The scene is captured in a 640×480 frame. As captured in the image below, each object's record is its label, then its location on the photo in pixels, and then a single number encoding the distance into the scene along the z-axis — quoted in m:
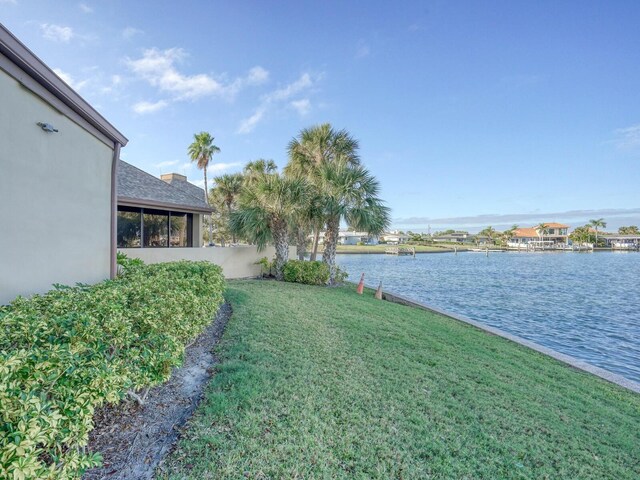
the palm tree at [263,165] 25.20
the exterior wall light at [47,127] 4.56
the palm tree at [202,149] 28.30
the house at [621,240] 85.97
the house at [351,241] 89.12
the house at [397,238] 93.25
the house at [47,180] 4.04
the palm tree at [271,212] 12.87
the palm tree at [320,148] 19.31
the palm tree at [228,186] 29.48
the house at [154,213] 11.85
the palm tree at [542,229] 85.56
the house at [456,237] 106.19
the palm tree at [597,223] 86.81
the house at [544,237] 83.81
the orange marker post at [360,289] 13.09
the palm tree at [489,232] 92.47
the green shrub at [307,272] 13.20
